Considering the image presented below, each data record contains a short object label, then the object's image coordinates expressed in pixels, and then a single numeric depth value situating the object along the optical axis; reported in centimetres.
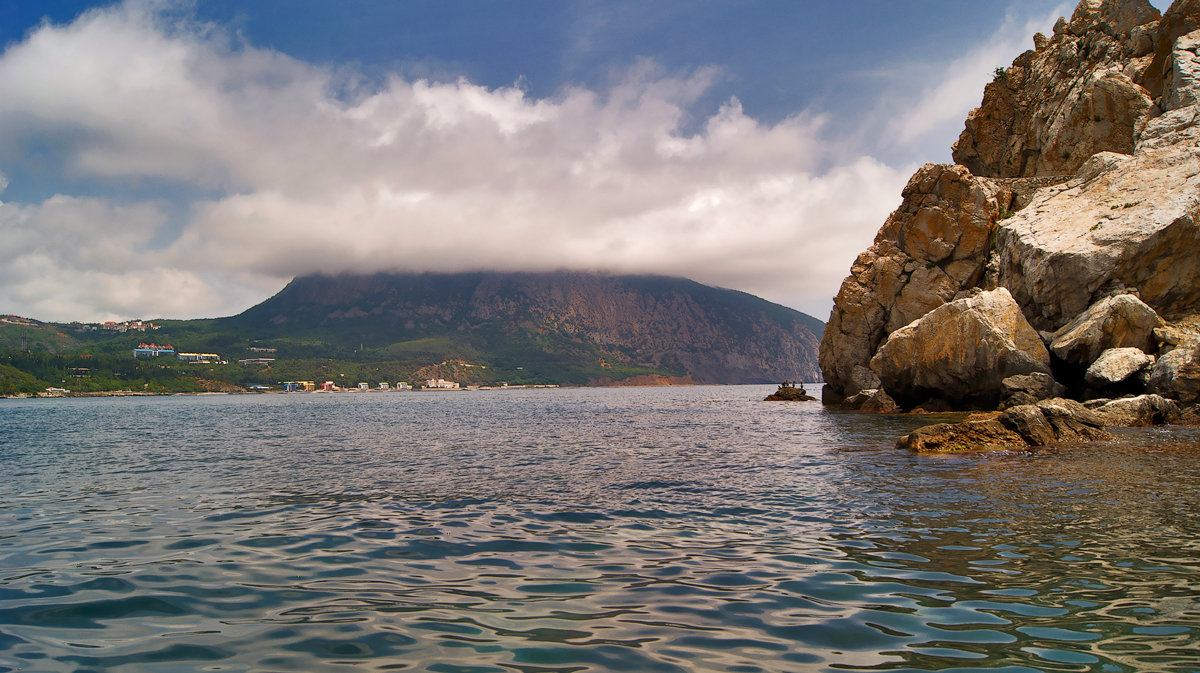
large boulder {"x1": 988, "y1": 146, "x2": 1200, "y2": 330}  3981
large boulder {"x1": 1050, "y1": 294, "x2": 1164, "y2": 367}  3769
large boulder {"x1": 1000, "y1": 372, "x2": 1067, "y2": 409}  3866
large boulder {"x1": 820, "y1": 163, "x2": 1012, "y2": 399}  5741
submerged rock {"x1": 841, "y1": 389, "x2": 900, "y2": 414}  5484
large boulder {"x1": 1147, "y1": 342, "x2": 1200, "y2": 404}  3475
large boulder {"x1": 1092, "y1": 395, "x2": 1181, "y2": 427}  3238
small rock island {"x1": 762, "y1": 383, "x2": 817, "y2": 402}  9275
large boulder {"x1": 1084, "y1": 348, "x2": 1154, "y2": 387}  3650
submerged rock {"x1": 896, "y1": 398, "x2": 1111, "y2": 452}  2564
